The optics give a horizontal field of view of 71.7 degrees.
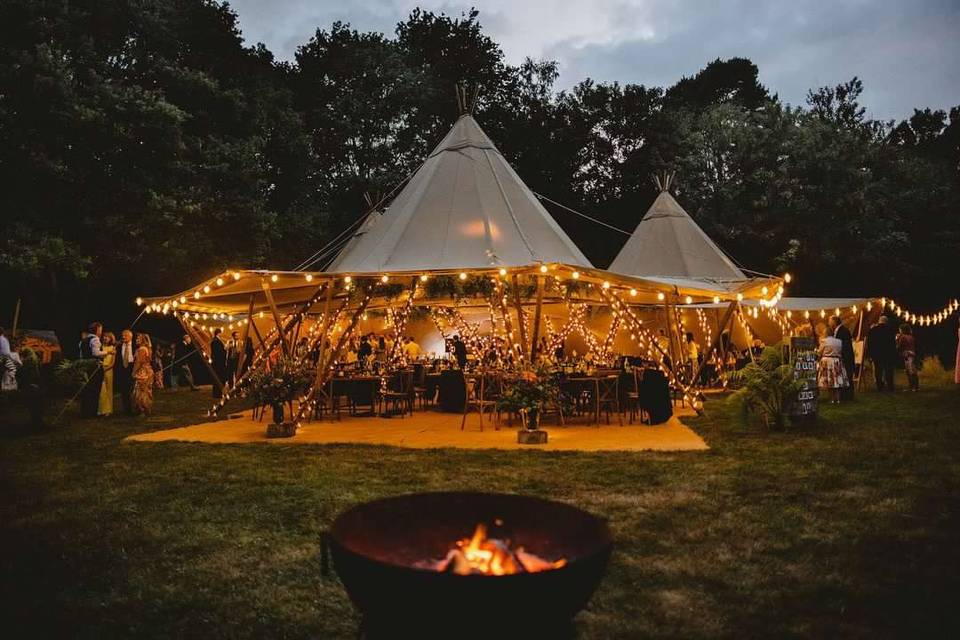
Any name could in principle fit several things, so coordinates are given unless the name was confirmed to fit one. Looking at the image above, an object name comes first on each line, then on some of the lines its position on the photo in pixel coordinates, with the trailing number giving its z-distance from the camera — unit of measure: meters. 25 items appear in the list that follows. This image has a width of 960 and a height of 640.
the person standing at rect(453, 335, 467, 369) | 14.80
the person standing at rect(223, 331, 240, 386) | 15.26
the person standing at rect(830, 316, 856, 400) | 12.67
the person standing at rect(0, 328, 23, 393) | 11.57
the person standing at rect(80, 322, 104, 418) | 11.48
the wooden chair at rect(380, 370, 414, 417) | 11.42
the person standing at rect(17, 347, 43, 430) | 9.89
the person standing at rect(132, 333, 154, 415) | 11.84
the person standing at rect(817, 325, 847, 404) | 11.88
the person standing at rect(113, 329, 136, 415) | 12.15
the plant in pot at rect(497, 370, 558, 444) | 8.34
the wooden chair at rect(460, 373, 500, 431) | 9.76
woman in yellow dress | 11.61
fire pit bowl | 1.95
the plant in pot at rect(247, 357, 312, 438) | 9.12
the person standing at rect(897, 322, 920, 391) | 13.93
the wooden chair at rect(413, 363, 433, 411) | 13.28
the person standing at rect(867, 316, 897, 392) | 13.63
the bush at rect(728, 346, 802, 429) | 8.91
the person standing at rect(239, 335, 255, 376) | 15.63
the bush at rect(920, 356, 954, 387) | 15.75
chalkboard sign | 9.26
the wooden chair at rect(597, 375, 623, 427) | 10.15
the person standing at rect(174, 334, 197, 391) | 19.00
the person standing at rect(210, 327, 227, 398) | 14.14
